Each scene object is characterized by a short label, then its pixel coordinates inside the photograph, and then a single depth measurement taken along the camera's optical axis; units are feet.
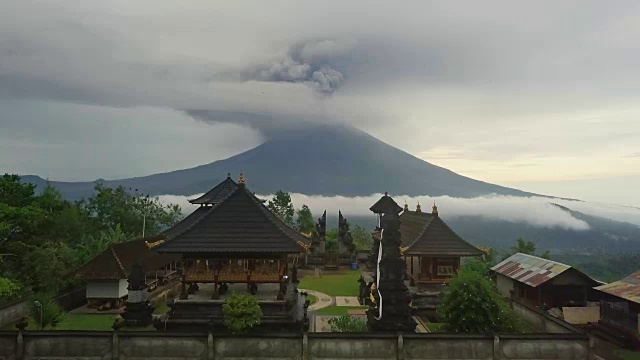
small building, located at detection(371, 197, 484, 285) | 89.76
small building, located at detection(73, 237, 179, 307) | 91.66
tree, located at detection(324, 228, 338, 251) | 179.47
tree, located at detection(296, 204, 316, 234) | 204.74
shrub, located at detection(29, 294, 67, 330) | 61.16
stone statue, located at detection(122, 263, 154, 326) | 77.15
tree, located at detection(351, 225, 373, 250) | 197.10
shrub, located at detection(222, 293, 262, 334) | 60.08
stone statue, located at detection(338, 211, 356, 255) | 170.91
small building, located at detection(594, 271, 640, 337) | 68.03
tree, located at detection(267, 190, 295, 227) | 207.68
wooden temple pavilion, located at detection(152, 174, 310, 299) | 68.23
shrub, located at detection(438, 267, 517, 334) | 60.75
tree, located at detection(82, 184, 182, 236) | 163.12
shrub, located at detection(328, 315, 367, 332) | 66.18
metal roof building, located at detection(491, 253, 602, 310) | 84.74
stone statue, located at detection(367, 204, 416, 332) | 67.46
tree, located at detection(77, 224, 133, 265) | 114.13
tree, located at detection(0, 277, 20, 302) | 72.46
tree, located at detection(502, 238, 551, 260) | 136.30
